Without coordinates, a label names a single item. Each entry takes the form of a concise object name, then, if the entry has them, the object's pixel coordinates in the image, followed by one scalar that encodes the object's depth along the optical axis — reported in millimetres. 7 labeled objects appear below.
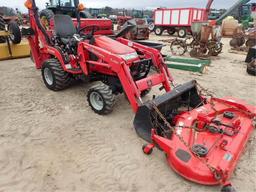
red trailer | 14757
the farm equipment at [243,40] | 10773
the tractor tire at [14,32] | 6855
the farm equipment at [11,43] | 6910
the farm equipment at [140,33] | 12199
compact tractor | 2420
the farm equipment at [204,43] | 8648
